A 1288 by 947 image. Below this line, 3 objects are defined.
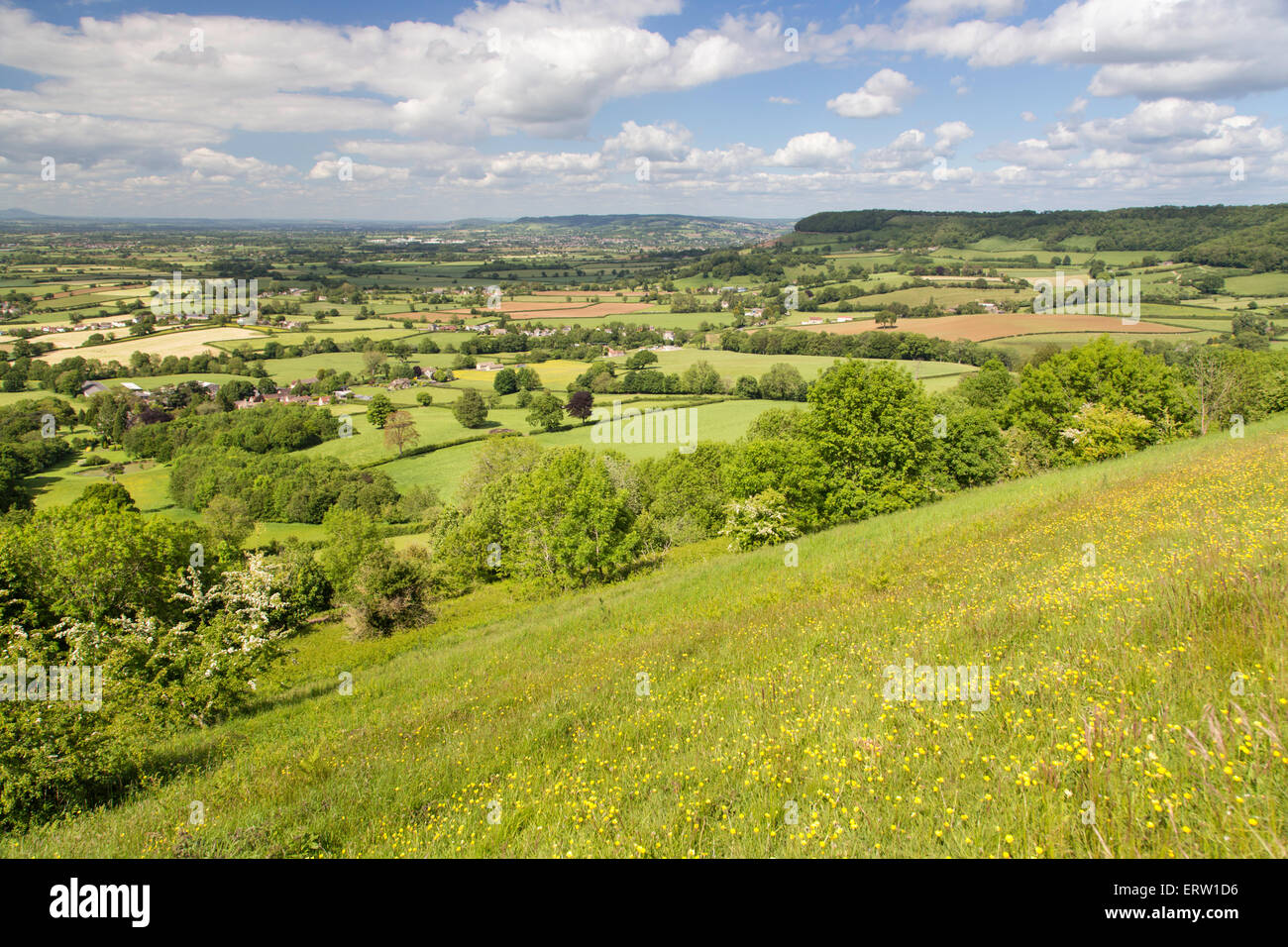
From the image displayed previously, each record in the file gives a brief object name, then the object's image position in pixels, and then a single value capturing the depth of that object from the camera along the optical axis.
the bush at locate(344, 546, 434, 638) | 31.27
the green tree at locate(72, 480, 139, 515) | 38.56
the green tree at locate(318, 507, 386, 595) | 36.72
